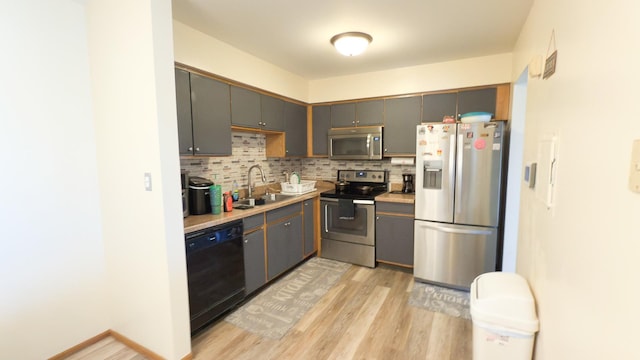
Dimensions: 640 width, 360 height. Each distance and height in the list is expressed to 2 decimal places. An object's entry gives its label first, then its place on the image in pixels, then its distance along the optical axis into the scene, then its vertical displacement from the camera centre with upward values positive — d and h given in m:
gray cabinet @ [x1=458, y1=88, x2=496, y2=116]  3.05 +0.62
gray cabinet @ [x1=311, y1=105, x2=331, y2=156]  3.92 +0.41
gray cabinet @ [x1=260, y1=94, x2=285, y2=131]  3.19 +0.53
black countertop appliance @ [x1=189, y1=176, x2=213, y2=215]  2.35 -0.32
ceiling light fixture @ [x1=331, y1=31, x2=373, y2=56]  2.43 +1.02
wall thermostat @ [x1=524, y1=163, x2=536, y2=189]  1.68 -0.12
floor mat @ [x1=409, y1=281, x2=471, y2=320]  2.52 -1.39
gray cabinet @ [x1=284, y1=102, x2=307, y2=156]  3.62 +0.38
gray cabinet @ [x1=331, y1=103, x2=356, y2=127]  3.76 +0.57
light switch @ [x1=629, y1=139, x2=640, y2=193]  0.64 -0.03
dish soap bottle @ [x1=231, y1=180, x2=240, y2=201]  3.07 -0.39
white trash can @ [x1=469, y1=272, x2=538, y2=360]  1.37 -0.83
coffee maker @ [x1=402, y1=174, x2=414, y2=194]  3.61 -0.36
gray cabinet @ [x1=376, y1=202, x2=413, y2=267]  3.18 -0.89
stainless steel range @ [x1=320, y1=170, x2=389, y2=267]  3.36 -0.81
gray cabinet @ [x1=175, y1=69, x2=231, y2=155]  2.28 +0.37
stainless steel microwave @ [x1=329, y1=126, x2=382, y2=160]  3.59 +0.18
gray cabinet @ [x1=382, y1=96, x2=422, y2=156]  3.41 +0.40
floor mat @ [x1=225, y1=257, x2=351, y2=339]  2.30 -1.37
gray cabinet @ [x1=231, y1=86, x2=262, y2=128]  2.80 +0.51
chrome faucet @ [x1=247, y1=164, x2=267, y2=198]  3.28 -0.24
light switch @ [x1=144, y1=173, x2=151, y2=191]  1.76 -0.15
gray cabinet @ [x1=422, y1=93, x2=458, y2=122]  3.23 +0.59
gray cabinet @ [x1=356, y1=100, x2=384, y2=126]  3.59 +0.57
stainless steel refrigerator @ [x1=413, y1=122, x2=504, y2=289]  2.67 -0.45
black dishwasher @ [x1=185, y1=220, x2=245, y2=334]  2.05 -0.91
